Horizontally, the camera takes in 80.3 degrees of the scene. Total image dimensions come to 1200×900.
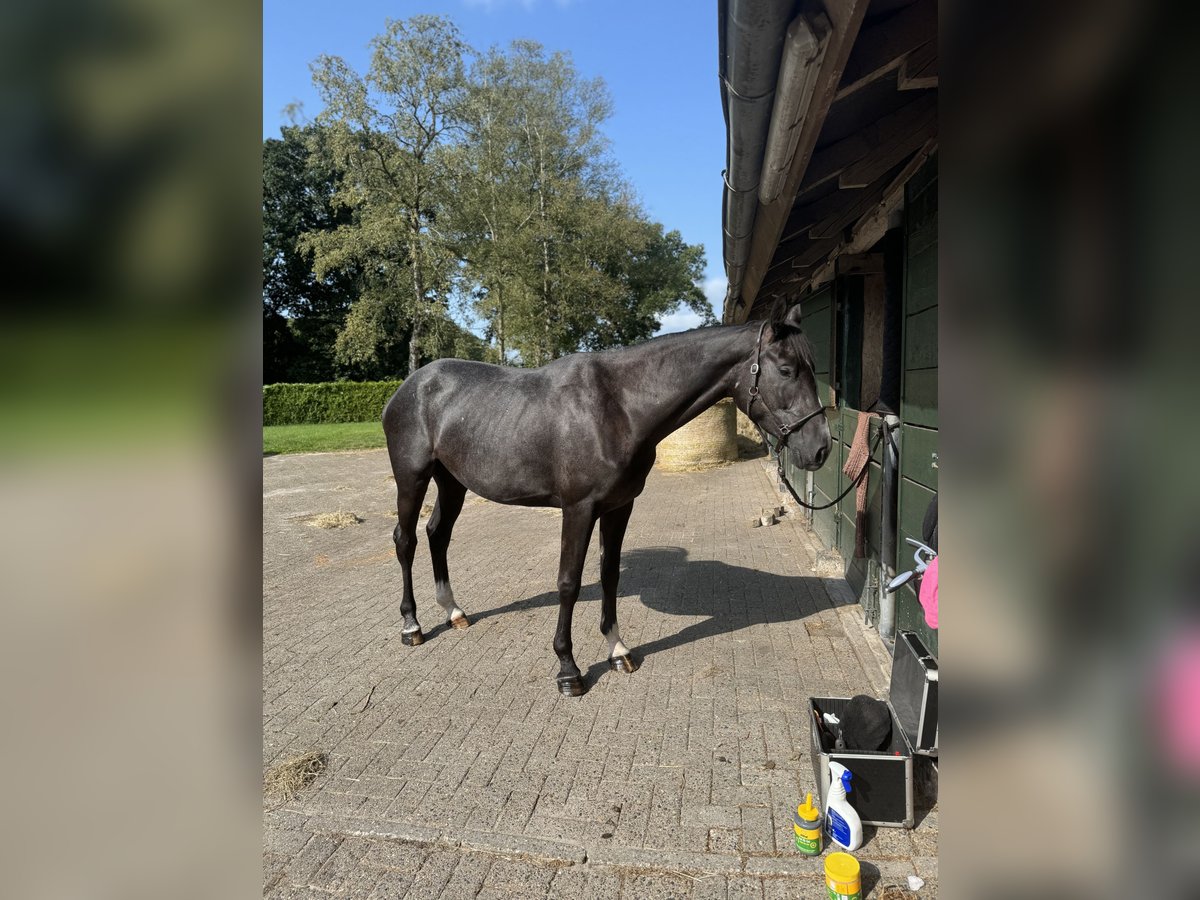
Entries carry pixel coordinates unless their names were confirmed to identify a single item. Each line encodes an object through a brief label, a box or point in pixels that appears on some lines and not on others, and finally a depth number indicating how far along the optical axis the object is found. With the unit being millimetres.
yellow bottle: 2340
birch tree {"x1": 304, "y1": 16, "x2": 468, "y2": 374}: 20344
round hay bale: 12883
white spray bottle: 2326
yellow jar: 2074
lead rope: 4414
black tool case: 2443
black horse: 3395
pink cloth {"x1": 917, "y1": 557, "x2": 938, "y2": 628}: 1944
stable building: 1740
